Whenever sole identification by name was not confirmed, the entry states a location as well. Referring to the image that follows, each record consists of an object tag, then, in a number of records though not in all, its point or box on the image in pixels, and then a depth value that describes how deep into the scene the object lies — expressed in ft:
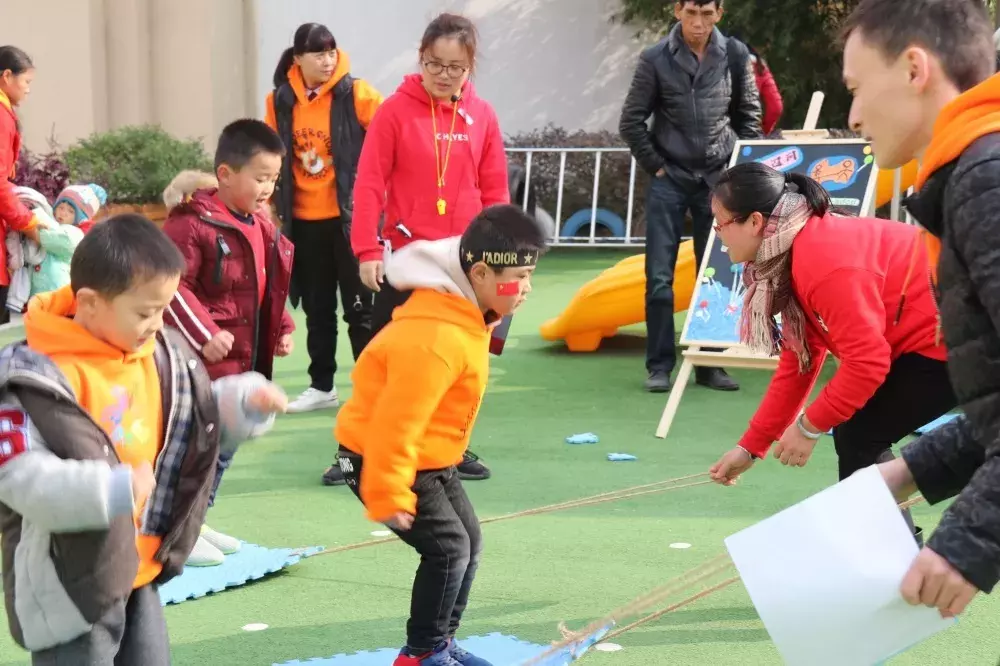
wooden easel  40.57
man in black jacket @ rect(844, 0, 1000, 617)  11.76
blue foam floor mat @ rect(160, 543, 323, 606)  26.56
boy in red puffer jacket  28.69
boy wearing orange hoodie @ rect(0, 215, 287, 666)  15.47
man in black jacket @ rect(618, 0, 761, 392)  45.80
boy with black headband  20.67
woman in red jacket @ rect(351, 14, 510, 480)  34.67
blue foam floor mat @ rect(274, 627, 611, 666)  22.85
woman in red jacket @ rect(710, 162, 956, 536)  21.88
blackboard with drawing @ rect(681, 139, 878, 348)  42.27
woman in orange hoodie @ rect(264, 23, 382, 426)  41.23
